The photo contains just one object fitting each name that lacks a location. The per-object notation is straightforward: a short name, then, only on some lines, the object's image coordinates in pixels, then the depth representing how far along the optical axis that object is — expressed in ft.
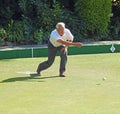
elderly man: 36.68
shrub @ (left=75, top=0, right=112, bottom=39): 58.56
